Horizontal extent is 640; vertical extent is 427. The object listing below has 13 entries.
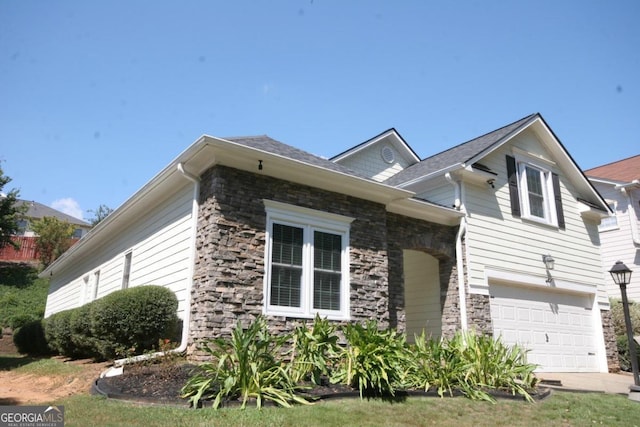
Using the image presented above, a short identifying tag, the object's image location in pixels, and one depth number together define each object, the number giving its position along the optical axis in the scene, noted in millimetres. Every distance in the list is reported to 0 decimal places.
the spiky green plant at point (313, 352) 6660
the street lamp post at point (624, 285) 9206
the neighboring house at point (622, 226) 19438
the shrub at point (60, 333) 11555
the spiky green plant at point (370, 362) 6484
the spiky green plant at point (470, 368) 7320
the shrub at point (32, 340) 14391
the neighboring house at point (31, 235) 36156
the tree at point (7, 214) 29000
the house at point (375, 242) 8211
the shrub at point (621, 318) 16234
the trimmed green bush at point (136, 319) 8398
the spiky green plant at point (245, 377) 5820
